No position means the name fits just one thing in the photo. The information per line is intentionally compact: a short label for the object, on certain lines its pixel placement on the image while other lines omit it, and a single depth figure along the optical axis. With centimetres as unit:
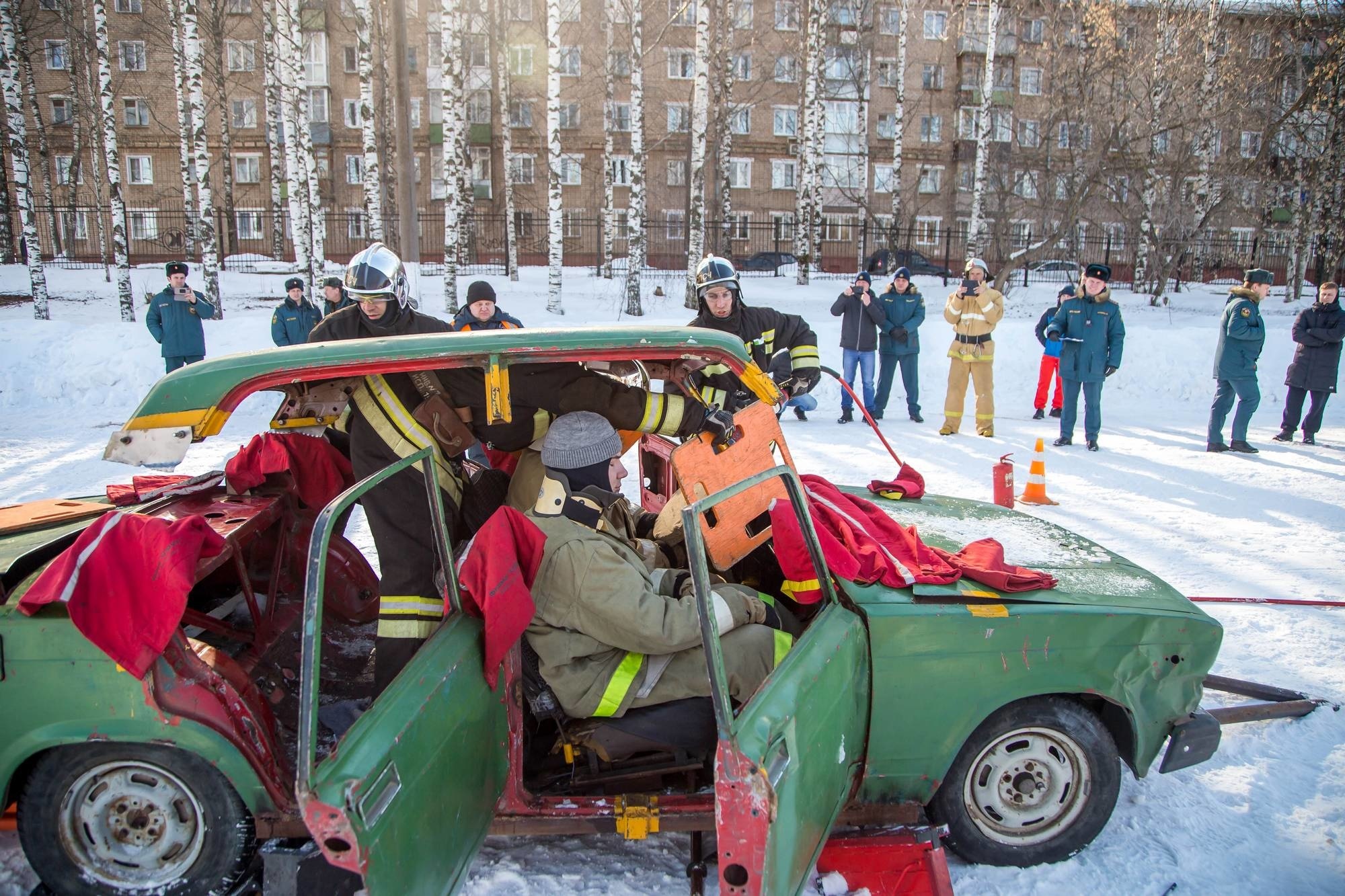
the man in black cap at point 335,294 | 1027
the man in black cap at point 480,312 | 845
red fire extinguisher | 584
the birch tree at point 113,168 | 1642
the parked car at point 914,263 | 2680
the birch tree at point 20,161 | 1669
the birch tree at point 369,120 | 1577
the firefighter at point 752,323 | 605
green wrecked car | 234
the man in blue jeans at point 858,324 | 1132
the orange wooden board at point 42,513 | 339
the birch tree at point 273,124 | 1995
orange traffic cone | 727
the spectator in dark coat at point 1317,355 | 966
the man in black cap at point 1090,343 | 966
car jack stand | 281
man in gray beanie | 268
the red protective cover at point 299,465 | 402
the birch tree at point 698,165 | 1800
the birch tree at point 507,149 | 2527
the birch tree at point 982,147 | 2145
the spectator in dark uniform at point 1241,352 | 934
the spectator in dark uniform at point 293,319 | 1143
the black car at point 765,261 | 3172
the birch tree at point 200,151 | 1609
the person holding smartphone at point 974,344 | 1033
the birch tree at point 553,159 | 1684
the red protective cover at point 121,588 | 249
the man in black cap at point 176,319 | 1081
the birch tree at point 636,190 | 1809
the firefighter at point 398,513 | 319
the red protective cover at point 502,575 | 255
